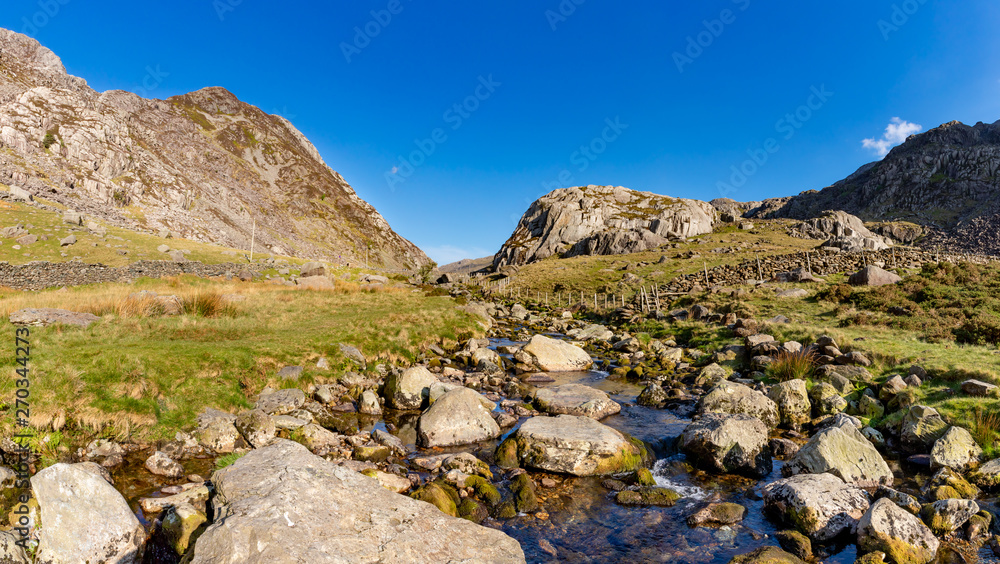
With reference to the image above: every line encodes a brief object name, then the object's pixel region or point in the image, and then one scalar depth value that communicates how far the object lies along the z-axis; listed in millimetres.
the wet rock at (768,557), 7367
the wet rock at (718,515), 9414
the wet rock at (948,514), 8469
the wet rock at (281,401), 14445
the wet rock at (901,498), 9086
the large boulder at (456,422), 13797
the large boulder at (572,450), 11906
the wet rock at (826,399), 15523
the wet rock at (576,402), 16703
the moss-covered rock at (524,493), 10102
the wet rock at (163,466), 10188
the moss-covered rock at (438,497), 9375
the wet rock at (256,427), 12492
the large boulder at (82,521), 6727
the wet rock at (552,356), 25050
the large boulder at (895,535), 7668
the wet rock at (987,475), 10055
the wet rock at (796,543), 8258
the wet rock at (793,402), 15383
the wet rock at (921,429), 12305
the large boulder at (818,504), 8758
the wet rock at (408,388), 17125
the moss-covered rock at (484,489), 10250
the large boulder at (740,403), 15375
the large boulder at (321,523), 6098
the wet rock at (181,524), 7299
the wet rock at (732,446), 11773
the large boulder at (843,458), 10641
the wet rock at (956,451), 11008
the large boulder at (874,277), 36188
